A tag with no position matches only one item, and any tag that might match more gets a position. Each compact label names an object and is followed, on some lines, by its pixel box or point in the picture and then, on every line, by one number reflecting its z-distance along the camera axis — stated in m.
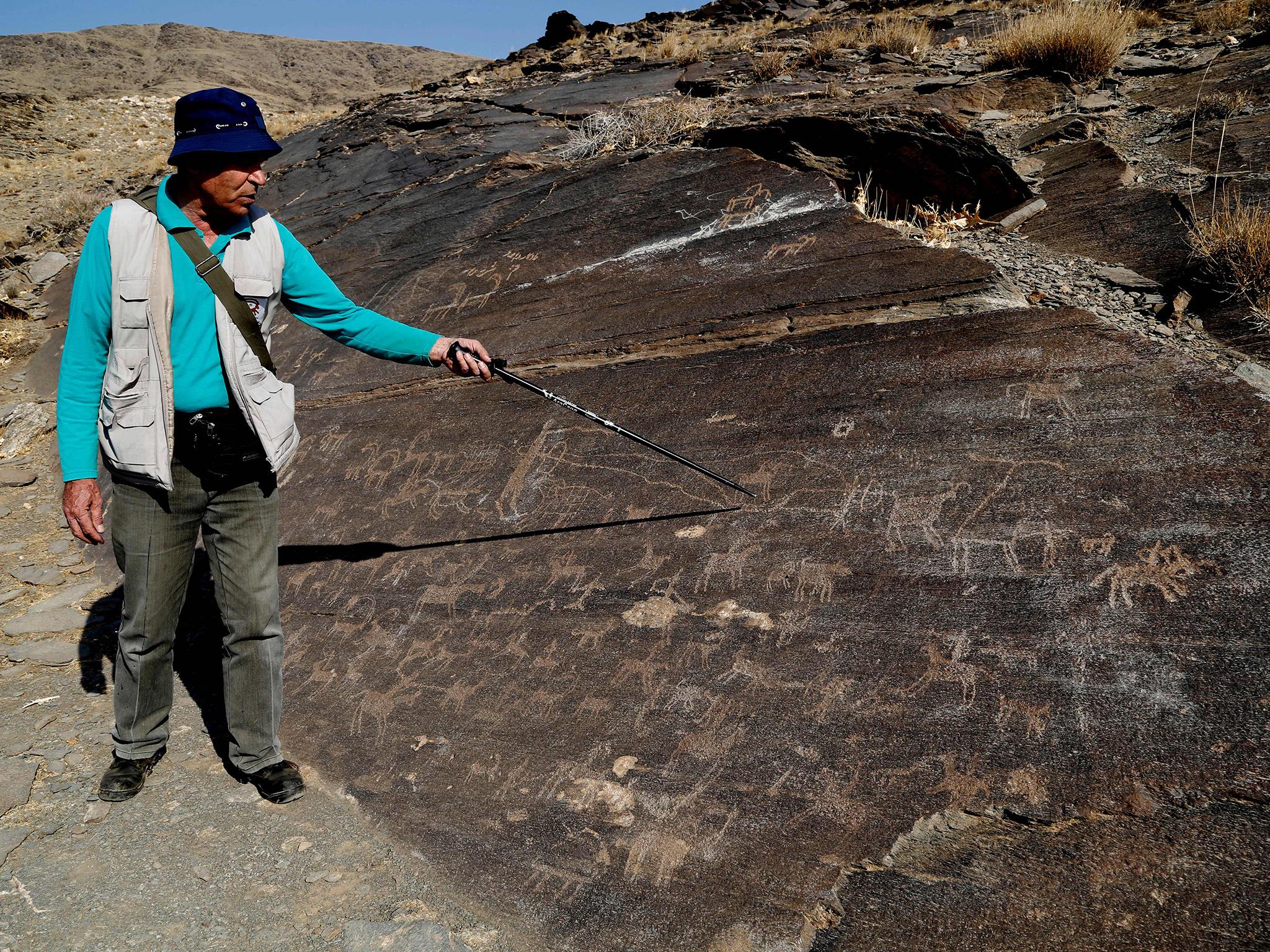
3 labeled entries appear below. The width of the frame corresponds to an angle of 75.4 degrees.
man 2.23
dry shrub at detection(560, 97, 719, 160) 6.00
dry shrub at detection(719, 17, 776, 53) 9.51
